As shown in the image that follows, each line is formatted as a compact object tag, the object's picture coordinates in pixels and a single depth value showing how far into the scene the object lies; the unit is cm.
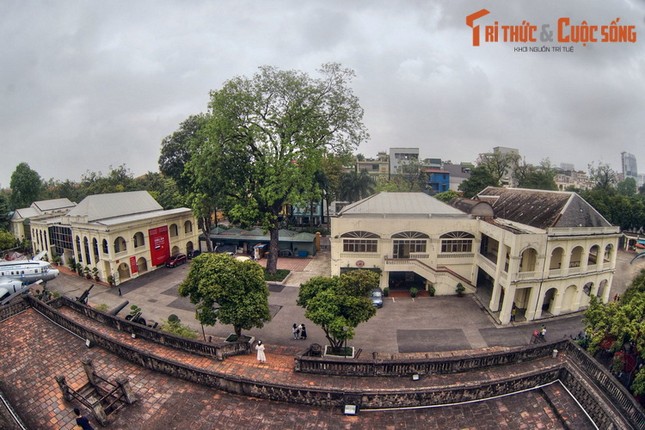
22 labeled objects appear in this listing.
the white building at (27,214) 4672
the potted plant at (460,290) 2923
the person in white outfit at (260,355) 1474
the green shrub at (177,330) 1883
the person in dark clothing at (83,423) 971
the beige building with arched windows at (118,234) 3269
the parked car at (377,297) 2708
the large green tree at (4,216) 4722
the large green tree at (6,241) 4115
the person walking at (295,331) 2206
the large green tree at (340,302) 1623
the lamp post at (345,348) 1642
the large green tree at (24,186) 5481
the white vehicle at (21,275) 2627
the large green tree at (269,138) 3075
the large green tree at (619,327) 1254
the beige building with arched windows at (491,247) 2450
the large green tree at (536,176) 5453
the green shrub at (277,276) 3291
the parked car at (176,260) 3778
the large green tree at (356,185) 5319
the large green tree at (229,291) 1708
